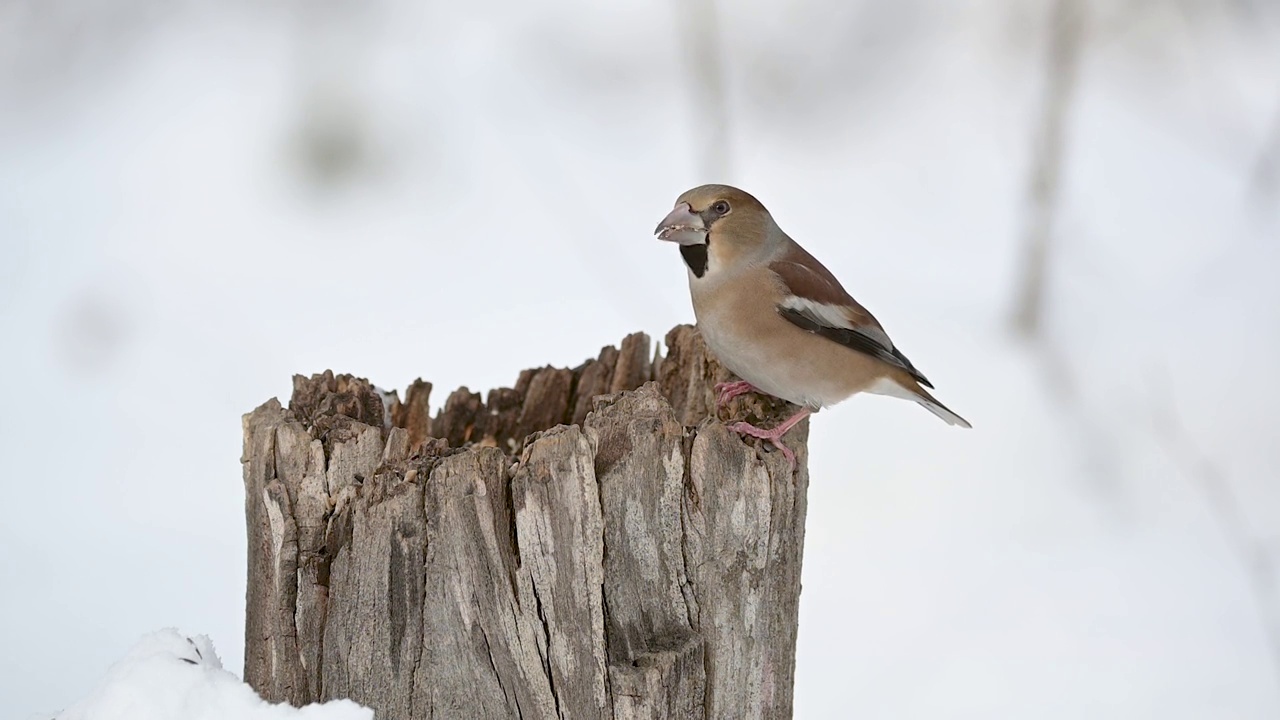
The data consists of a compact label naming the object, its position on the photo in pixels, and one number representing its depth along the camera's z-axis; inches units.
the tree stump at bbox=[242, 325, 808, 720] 240.1
